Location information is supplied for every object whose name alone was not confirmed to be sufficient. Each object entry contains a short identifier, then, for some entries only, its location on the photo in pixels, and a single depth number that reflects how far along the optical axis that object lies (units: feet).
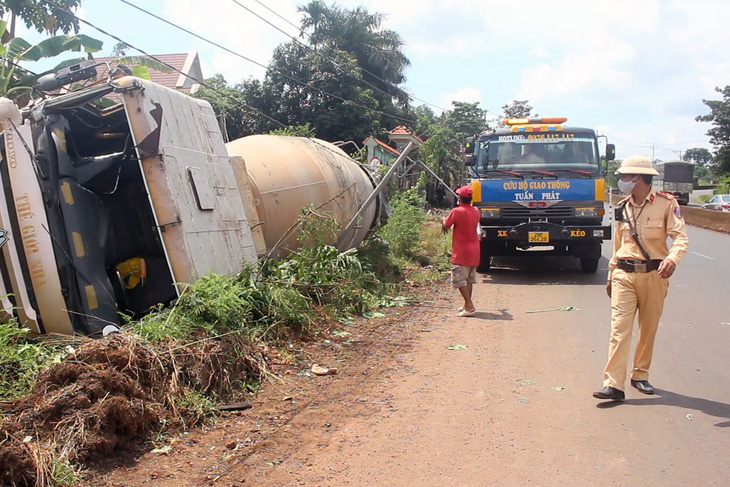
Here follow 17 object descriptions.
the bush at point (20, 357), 14.85
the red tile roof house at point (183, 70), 89.45
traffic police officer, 16.80
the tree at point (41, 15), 45.47
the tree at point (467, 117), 134.72
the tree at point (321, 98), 94.43
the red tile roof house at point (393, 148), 88.22
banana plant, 39.13
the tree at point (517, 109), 200.23
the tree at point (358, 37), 113.80
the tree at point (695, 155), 353.14
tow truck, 36.09
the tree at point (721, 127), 161.99
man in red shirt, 28.30
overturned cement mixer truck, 18.79
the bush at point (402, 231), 42.45
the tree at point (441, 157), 100.37
